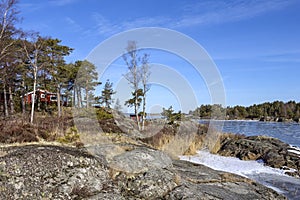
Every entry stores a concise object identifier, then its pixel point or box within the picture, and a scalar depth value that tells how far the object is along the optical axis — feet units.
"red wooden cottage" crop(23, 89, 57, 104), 100.86
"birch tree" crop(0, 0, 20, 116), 57.85
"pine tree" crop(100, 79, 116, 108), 113.60
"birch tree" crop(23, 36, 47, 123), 64.64
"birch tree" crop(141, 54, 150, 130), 70.96
